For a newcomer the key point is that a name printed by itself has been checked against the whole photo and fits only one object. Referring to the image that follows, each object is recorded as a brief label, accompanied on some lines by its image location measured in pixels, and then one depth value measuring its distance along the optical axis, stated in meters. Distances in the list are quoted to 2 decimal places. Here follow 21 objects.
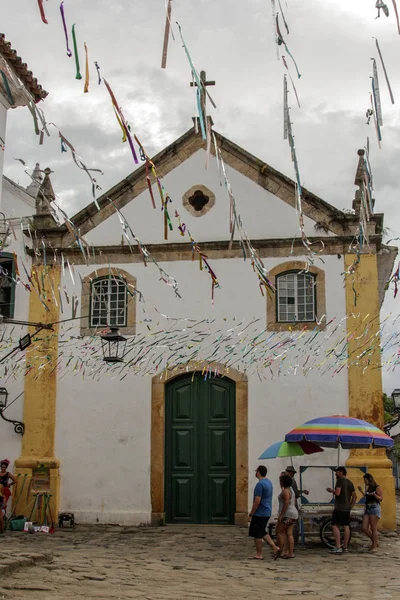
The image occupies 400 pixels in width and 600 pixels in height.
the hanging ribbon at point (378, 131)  6.85
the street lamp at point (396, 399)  13.80
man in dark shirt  11.01
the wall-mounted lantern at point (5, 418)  14.16
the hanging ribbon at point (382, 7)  5.36
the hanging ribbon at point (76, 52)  6.21
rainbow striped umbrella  11.32
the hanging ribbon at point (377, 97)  7.11
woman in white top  10.49
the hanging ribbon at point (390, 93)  5.76
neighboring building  14.11
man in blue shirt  10.41
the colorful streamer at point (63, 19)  5.86
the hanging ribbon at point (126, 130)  7.68
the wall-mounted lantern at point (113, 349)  13.74
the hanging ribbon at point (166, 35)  5.41
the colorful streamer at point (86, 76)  6.73
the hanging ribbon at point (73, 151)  7.92
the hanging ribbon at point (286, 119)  8.14
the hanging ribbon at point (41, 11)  5.36
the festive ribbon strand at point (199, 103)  7.38
